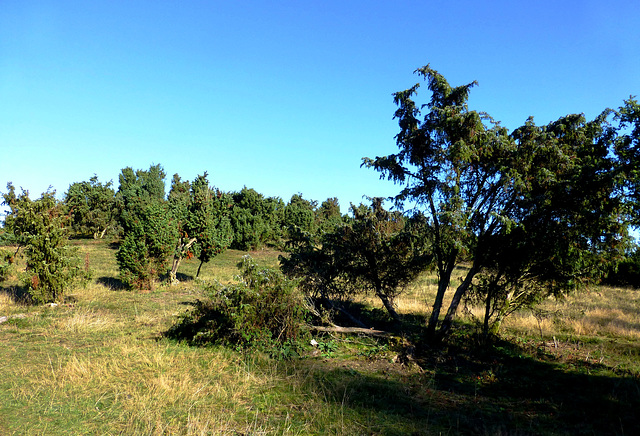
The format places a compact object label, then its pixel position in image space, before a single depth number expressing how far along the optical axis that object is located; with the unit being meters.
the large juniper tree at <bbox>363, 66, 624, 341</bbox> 9.10
